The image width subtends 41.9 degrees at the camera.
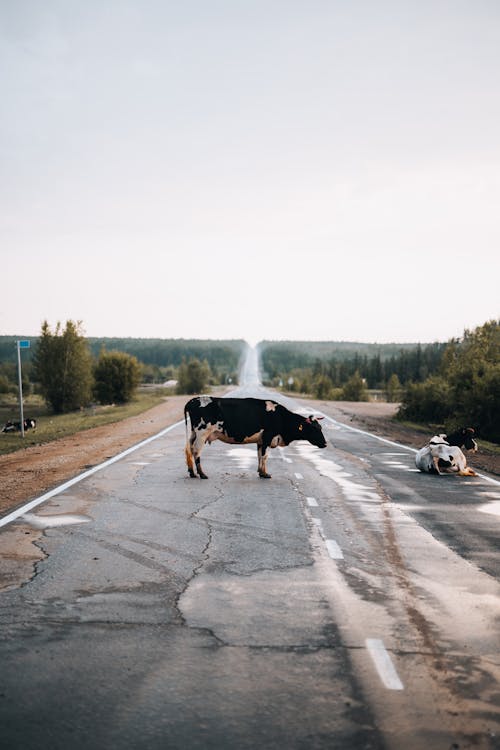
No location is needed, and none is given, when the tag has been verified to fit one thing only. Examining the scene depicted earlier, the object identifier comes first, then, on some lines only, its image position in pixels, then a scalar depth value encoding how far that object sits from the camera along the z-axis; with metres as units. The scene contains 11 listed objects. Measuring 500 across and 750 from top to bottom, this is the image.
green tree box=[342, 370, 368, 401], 79.44
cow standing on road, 13.88
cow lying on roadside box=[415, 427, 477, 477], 15.71
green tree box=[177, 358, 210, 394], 95.19
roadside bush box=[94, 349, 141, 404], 73.94
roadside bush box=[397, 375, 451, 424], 38.81
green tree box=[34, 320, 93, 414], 70.31
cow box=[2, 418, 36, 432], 34.54
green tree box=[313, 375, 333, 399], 86.75
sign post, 24.60
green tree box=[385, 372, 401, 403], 86.38
